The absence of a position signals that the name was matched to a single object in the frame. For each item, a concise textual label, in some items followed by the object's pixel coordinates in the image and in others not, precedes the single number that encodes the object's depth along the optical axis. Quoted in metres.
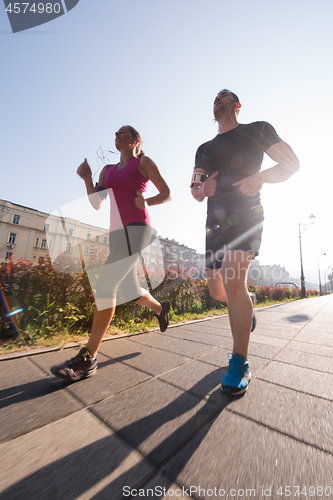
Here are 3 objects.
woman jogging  1.83
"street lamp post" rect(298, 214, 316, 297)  22.74
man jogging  1.64
